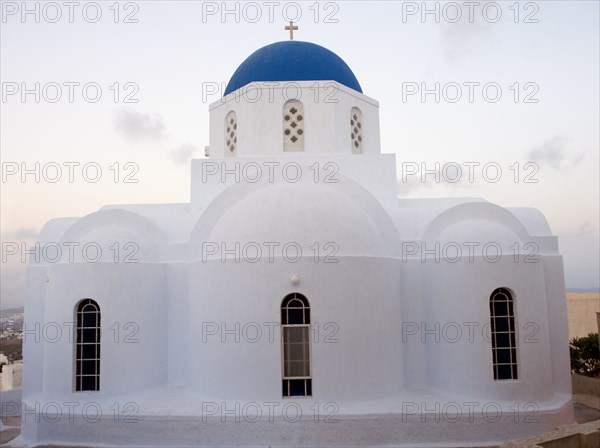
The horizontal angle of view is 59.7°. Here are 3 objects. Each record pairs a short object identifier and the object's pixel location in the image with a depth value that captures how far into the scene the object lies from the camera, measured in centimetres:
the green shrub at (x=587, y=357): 1761
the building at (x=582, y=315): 2902
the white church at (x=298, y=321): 1051
